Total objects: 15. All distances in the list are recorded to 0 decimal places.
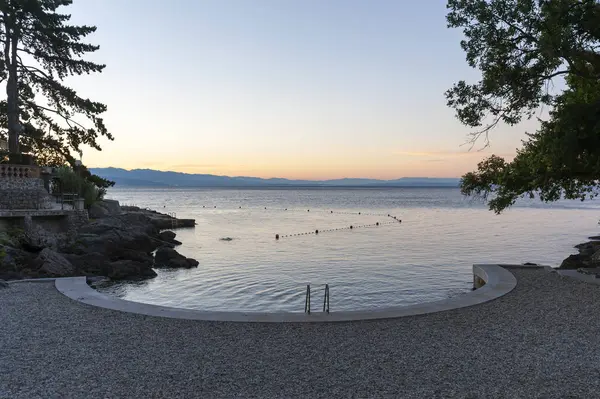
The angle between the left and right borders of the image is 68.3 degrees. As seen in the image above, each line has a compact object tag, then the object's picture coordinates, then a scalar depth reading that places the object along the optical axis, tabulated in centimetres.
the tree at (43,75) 3028
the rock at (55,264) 1766
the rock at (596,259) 1844
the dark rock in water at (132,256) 2617
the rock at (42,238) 2283
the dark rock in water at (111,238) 2488
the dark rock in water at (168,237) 4103
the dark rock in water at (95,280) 1984
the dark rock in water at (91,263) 2161
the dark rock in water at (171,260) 2794
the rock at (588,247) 2946
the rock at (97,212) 3491
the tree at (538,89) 1278
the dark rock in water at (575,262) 2105
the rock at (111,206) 3769
